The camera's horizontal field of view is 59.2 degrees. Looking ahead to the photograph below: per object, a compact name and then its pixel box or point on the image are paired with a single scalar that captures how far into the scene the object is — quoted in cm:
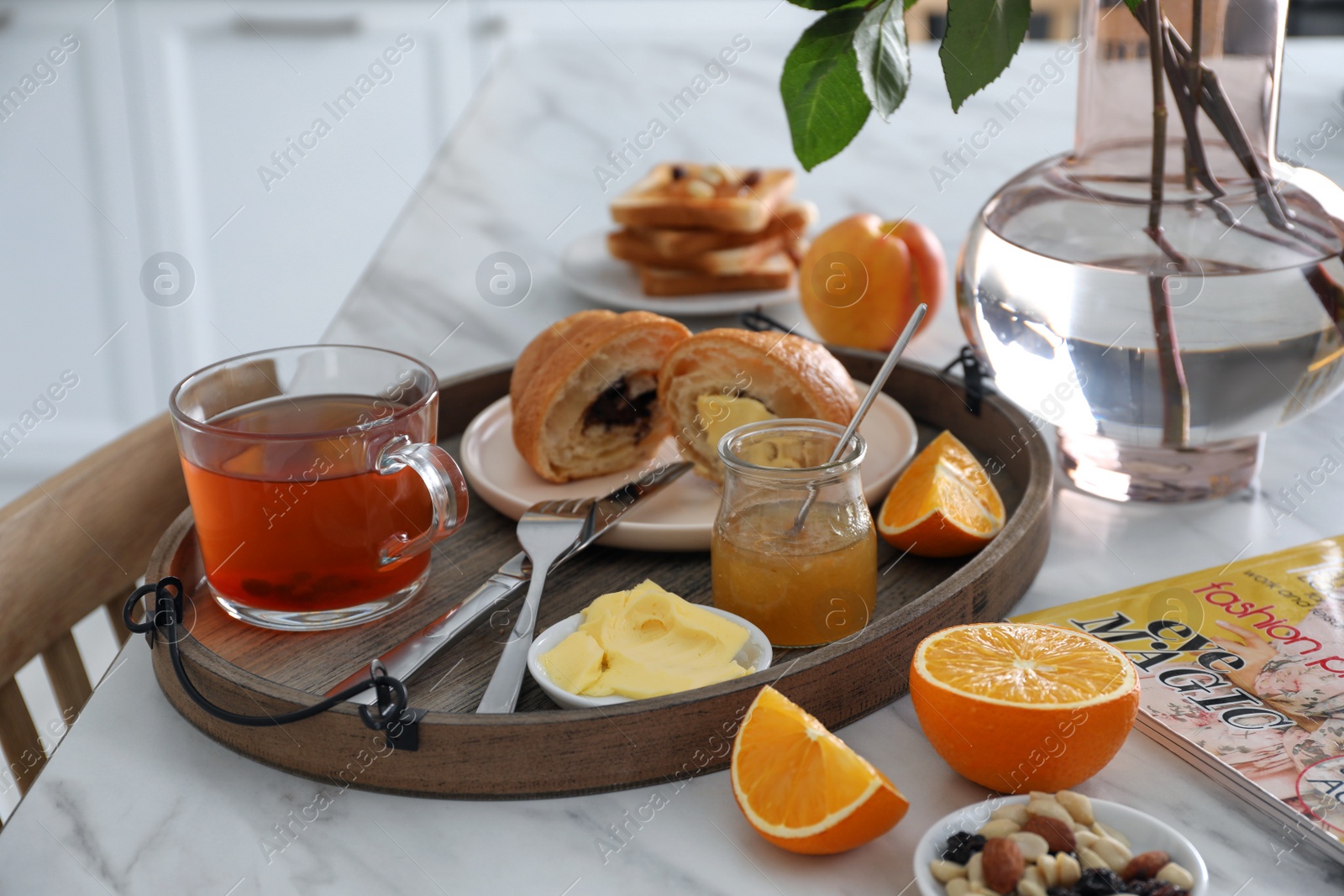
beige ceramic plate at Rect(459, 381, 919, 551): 100
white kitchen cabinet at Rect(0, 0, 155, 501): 279
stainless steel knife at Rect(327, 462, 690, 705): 82
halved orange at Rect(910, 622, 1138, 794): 69
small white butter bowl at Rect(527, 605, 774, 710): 76
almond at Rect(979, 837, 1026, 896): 60
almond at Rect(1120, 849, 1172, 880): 61
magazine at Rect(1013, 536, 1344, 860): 71
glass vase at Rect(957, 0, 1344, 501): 92
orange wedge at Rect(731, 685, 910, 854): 65
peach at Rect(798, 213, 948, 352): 140
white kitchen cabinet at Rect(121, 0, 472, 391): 288
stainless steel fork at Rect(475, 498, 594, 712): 79
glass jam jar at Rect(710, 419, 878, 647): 84
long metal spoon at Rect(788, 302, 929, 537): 86
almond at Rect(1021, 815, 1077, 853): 62
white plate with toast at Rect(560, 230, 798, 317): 155
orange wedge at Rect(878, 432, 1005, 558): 95
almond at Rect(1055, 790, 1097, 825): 65
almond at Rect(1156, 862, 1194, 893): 60
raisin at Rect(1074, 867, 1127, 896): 60
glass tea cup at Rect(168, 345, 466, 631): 85
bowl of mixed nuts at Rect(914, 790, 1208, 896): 60
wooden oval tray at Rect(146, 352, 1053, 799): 73
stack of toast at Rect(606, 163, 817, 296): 157
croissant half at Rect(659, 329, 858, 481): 105
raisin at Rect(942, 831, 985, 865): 63
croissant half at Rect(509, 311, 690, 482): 111
